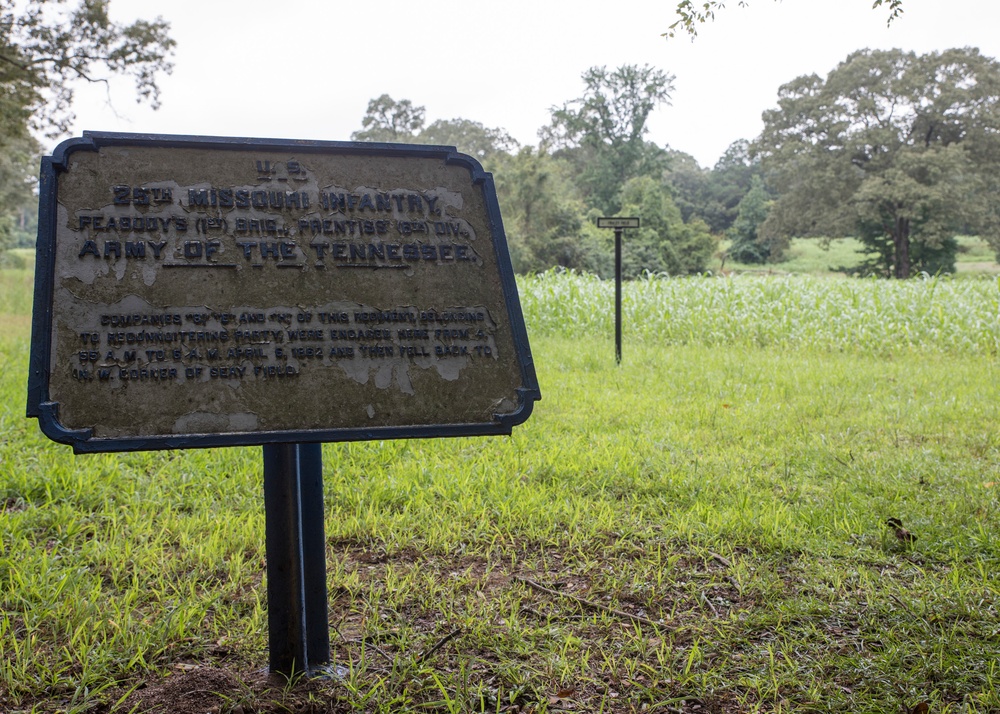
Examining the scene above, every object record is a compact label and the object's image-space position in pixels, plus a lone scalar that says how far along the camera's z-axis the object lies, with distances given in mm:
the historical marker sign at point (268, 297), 1964
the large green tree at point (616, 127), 37938
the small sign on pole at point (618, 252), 7867
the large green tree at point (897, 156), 28594
